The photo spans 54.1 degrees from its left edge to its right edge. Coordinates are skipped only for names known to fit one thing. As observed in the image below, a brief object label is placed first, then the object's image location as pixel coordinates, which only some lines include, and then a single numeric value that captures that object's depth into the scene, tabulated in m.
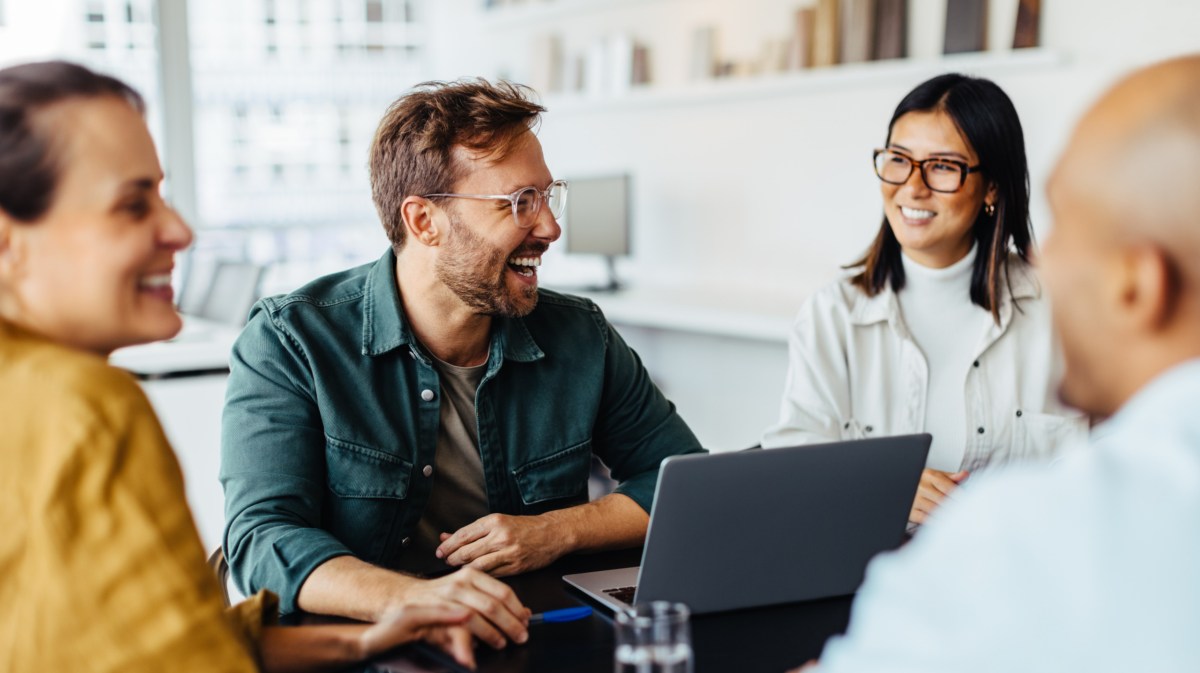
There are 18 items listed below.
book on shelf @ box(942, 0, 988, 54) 3.77
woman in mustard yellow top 0.93
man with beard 1.66
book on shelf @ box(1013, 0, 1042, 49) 3.64
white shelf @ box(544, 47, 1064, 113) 3.68
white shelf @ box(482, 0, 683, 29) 5.43
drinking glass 1.04
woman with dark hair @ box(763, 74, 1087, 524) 2.28
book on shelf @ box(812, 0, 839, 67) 4.26
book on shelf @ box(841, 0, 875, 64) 4.13
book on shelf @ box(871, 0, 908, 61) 4.04
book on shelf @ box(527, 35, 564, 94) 5.78
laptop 1.33
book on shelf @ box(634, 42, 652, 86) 5.29
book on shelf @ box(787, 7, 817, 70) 4.37
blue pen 1.40
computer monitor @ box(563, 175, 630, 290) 5.11
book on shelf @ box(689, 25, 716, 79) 4.89
